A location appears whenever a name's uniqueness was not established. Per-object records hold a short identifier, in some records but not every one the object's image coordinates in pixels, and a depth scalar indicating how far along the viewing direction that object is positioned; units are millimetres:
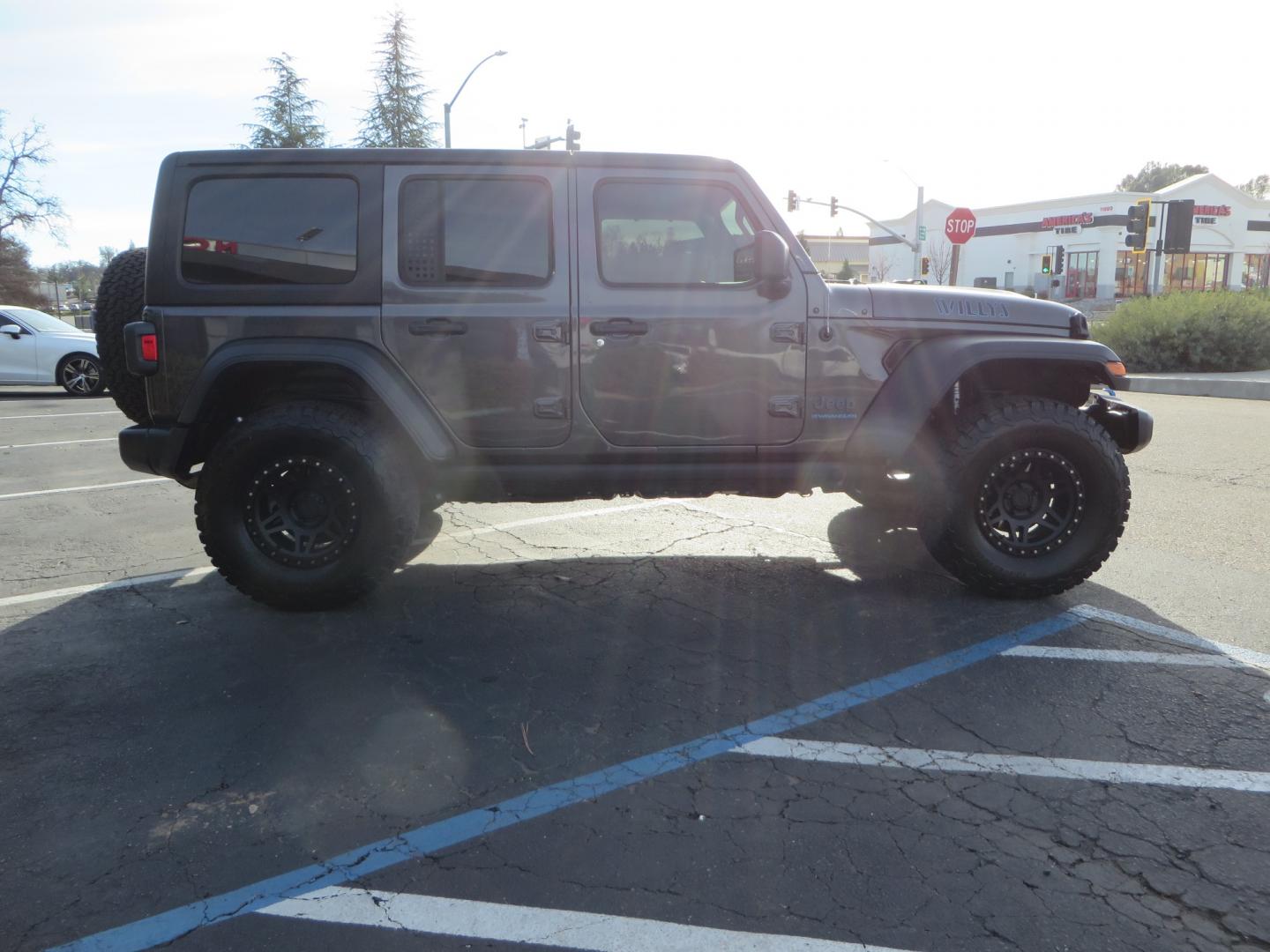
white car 14883
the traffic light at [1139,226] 18688
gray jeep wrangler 4445
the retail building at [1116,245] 55562
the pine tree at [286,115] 39562
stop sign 23125
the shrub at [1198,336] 17562
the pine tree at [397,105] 36781
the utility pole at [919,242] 39031
